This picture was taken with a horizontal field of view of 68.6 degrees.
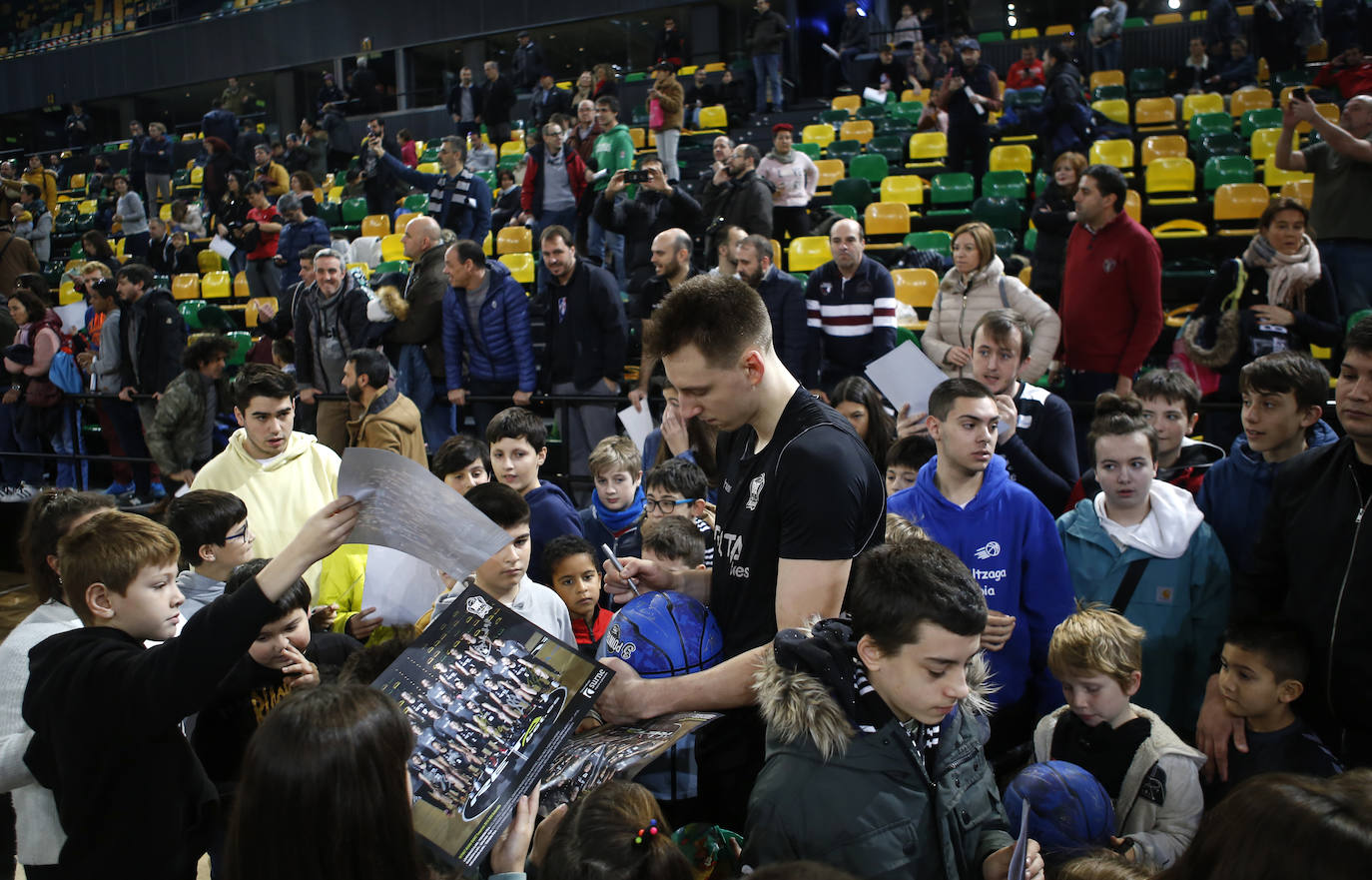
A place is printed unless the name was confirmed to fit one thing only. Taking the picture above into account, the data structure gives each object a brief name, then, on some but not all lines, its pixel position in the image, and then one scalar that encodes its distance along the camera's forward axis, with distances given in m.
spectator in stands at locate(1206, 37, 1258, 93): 11.91
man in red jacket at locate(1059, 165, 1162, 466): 5.10
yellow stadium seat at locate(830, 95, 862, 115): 14.15
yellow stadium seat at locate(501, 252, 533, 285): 9.66
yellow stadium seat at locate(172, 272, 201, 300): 12.96
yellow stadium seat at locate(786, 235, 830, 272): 8.78
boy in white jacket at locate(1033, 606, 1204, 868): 2.56
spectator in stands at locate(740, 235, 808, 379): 5.86
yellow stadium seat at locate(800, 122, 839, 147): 12.91
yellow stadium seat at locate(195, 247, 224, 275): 13.56
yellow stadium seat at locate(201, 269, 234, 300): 12.41
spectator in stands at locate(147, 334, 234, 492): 6.75
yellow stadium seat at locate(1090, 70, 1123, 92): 12.65
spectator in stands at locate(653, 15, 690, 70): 16.17
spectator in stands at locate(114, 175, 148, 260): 14.30
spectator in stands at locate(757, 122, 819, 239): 8.98
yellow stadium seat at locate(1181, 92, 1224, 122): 11.40
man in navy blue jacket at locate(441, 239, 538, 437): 6.70
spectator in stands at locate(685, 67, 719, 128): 15.01
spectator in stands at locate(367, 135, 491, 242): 9.39
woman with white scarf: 4.95
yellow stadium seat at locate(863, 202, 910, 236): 9.78
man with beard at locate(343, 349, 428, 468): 5.18
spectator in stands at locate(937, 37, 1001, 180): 10.28
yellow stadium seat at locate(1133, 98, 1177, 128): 11.35
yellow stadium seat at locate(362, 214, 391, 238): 12.83
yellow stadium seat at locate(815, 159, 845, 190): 11.63
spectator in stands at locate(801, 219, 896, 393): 5.85
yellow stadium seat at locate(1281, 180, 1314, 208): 8.05
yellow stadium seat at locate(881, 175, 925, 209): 10.46
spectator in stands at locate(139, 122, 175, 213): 17.42
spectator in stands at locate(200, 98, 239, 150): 16.78
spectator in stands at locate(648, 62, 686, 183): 9.80
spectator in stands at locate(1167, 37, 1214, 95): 12.34
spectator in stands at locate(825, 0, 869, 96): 14.55
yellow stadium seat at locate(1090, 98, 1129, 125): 11.37
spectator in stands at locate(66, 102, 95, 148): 23.39
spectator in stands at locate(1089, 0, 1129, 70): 12.91
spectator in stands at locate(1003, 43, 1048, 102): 12.04
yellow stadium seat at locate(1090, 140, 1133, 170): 9.97
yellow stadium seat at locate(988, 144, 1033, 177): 10.78
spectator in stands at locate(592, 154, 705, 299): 7.89
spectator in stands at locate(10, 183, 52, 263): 15.00
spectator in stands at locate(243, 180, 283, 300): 10.58
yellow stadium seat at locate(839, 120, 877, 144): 12.57
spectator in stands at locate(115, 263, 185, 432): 7.72
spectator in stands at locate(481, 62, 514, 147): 15.14
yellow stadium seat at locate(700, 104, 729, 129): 14.30
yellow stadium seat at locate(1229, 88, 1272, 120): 11.03
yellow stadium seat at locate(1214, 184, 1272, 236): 8.52
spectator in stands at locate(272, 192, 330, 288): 9.87
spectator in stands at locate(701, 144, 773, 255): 7.86
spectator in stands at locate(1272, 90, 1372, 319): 5.33
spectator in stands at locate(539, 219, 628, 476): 6.55
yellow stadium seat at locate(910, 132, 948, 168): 11.56
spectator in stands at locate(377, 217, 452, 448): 7.06
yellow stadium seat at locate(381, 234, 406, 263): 12.09
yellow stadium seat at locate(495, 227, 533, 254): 10.77
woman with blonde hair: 5.27
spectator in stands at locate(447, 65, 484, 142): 17.02
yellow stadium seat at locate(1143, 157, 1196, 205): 9.41
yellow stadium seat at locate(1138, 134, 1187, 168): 10.00
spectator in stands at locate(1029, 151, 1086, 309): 6.48
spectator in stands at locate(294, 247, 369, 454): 7.08
